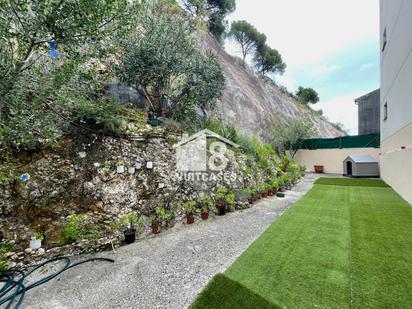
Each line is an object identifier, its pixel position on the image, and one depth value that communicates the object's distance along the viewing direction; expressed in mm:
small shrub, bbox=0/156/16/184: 2943
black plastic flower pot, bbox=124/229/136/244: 3371
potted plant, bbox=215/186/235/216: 4742
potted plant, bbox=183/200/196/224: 4223
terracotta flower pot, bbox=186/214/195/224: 4211
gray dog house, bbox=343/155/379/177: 10117
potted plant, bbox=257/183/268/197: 6001
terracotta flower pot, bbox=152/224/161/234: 3725
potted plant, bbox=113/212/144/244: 3391
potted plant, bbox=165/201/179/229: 3987
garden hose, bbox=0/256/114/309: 2167
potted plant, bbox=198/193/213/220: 4492
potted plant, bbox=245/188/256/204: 5499
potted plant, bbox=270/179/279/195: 6625
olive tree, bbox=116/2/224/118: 5395
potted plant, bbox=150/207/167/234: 3738
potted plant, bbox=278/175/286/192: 7063
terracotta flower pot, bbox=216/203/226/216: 4734
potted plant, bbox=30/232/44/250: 2893
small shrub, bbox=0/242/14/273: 2625
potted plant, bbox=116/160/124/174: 3922
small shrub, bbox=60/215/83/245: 3111
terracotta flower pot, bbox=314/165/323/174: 13015
